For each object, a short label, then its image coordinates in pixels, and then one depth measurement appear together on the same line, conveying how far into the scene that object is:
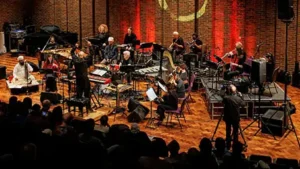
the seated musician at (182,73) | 14.73
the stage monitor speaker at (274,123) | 12.30
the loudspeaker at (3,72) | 17.81
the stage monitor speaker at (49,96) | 14.83
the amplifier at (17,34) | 22.02
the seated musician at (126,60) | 15.62
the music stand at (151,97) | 12.62
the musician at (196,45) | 17.14
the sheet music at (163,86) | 13.07
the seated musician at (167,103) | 12.77
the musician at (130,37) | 18.83
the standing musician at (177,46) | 17.53
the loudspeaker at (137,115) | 13.46
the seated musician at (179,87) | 13.73
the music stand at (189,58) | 15.89
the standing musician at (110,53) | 17.06
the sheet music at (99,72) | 14.66
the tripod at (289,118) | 11.71
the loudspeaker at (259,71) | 13.00
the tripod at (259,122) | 12.43
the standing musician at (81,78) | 13.23
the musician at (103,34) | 19.20
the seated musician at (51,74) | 15.60
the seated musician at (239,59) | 15.25
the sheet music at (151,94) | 12.60
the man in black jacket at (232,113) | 11.16
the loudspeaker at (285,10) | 11.75
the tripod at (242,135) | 11.63
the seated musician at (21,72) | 15.98
